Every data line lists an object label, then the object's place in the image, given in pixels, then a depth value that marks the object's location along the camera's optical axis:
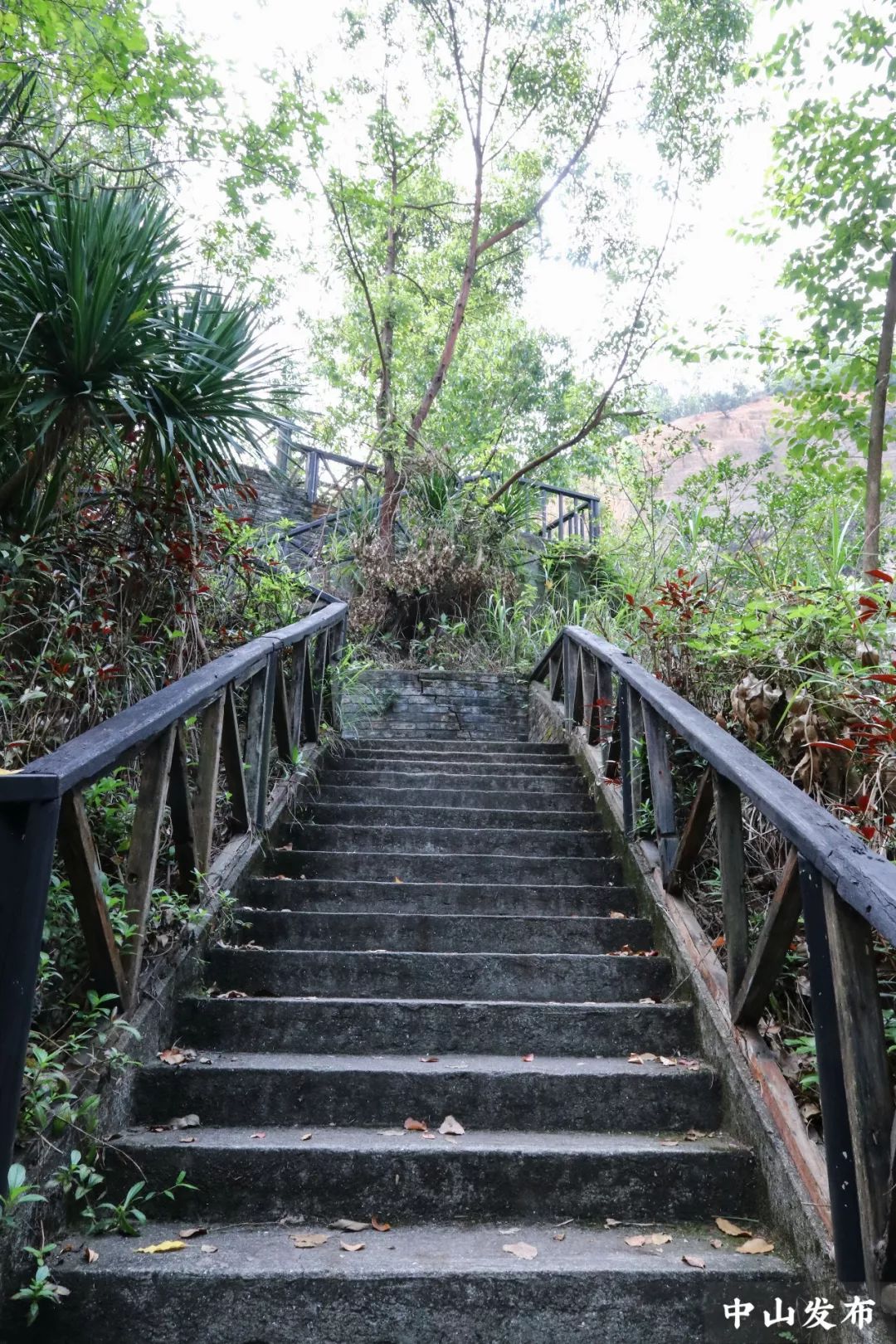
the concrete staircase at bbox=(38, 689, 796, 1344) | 1.71
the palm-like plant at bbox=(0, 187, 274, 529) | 2.70
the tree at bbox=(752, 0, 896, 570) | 5.45
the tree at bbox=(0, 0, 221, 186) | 3.02
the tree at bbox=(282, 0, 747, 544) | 8.86
